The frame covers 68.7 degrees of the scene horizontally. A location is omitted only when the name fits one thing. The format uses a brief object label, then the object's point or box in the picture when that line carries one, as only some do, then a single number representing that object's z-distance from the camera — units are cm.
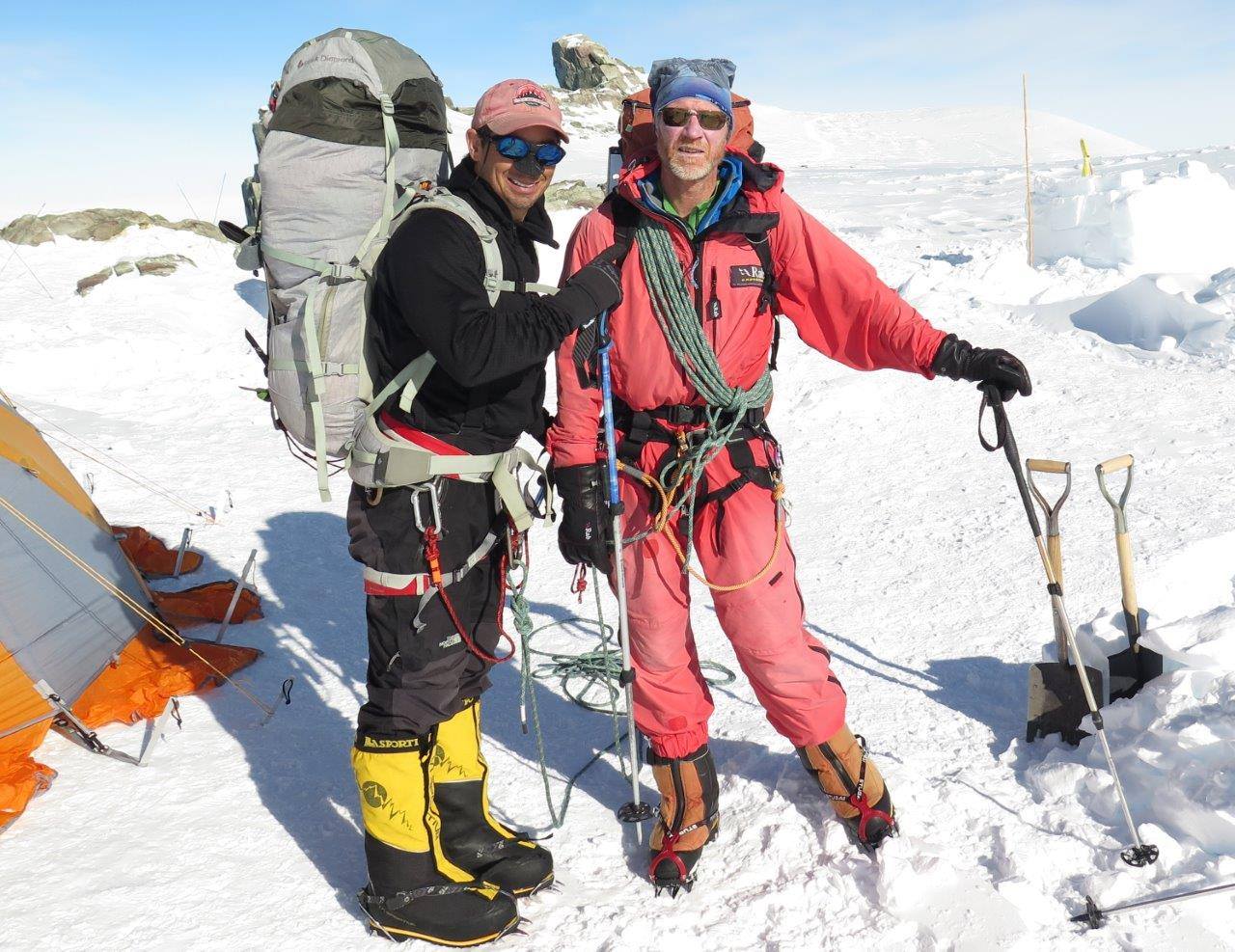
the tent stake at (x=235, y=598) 474
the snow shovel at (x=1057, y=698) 331
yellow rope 293
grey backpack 252
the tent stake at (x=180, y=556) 541
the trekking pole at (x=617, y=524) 293
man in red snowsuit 284
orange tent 364
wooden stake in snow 1119
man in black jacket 241
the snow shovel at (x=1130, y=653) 337
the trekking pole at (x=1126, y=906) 247
